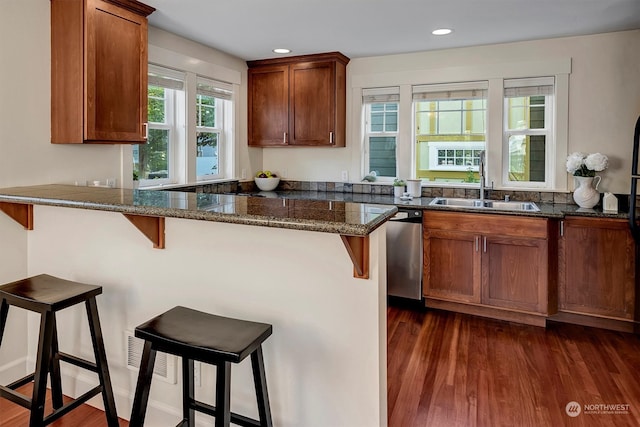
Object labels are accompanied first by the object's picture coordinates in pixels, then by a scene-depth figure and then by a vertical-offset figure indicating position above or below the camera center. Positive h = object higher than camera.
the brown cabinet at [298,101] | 4.14 +0.98
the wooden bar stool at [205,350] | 1.36 -0.51
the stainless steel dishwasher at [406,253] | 3.57 -0.49
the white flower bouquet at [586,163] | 3.29 +0.27
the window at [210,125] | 3.89 +0.70
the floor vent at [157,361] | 1.96 -0.79
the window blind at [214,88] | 3.81 +1.03
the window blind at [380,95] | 4.18 +1.03
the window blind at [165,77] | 3.29 +0.97
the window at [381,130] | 4.25 +0.69
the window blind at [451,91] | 3.86 +1.00
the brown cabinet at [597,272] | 3.09 -0.57
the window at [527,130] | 3.71 +0.61
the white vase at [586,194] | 3.36 +0.02
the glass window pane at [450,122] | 4.03 +0.72
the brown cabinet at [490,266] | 3.20 -0.55
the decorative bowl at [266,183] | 4.54 +0.15
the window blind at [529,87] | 3.65 +0.97
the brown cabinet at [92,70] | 2.41 +0.75
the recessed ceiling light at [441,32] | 3.30 +1.32
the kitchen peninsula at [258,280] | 1.56 -0.37
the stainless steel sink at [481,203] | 3.63 -0.06
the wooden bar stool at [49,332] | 1.76 -0.60
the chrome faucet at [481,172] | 3.74 +0.22
